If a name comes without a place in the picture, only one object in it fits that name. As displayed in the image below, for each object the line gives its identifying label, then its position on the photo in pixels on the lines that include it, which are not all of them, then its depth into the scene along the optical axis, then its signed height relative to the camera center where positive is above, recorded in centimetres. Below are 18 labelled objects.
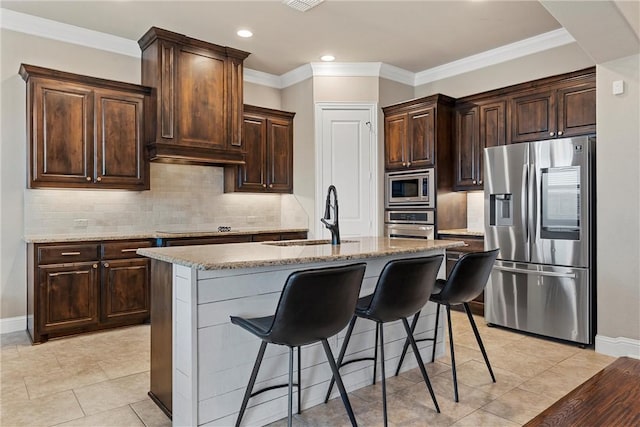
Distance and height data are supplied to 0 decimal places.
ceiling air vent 366 +178
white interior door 533 +58
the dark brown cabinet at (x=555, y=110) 392 +95
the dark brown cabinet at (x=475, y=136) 462 +81
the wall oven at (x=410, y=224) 493 -17
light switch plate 331 +94
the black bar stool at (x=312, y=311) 183 -45
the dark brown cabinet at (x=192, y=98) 431 +118
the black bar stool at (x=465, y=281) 261 -44
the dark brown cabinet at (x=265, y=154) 521 +70
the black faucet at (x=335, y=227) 296 -12
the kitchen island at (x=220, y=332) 206 -62
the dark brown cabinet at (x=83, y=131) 382 +75
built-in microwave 491 +25
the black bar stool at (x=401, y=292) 222 -44
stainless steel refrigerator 356 -24
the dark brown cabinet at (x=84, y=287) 368 -69
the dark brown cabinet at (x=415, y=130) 490 +93
